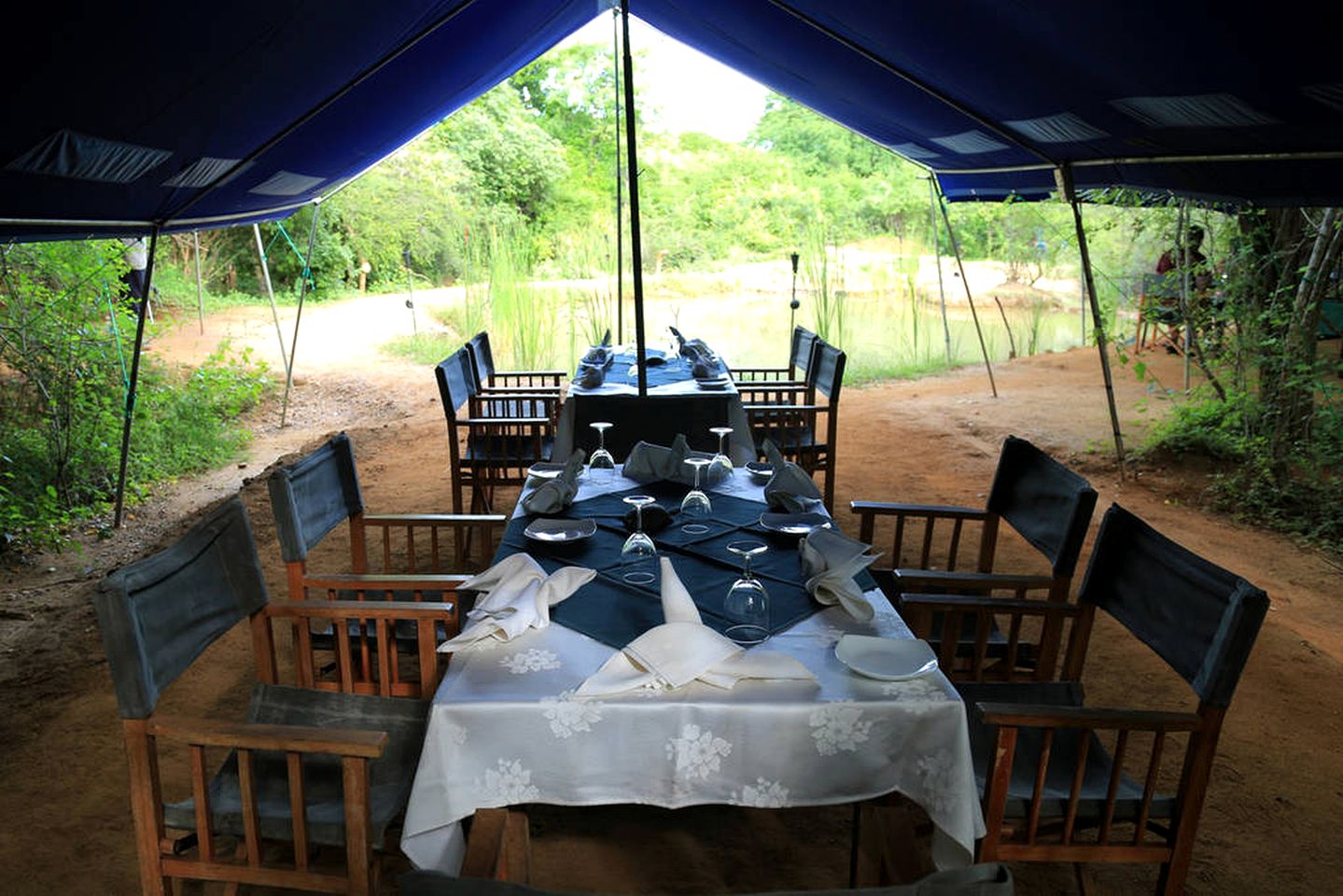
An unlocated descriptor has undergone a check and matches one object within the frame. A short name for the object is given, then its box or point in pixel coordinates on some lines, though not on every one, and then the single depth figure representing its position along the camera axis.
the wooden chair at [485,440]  4.57
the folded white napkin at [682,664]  1.82
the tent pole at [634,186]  3.63
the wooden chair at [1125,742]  1.86
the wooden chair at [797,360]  5.57
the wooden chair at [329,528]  2.56
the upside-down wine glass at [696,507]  2.88
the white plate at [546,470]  3.26
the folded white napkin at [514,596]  2.01
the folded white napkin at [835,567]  2.18
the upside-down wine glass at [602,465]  3.37
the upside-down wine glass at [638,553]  2.46
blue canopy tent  2.26
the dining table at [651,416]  4.56
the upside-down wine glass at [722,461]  3.30
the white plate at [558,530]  2.63
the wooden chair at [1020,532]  2.58
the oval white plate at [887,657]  1.87
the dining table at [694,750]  1.79
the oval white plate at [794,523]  2.70
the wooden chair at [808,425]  4.90
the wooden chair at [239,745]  1.80
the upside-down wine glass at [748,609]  2.07
